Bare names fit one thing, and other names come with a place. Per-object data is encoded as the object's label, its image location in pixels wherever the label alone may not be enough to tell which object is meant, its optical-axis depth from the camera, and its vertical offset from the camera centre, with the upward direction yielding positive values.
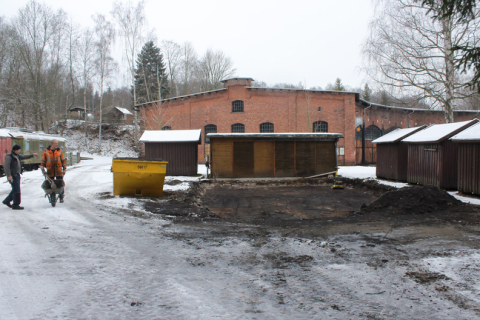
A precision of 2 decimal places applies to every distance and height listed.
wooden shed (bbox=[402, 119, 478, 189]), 12.39 -0.36
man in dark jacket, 7.84 -0.50
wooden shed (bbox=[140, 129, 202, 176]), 18.59 -0.12
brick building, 30.34 +3.51
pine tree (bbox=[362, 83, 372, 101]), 60.29 +10.19
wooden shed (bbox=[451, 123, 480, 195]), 10.58 -0.42
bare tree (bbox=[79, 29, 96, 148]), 38.59 +10.97
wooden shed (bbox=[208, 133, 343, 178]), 18.84 -0.30
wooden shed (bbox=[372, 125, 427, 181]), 15.72 -0.35
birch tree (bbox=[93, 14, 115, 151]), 36.59 +11.55
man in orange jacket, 8.47 -0.26
